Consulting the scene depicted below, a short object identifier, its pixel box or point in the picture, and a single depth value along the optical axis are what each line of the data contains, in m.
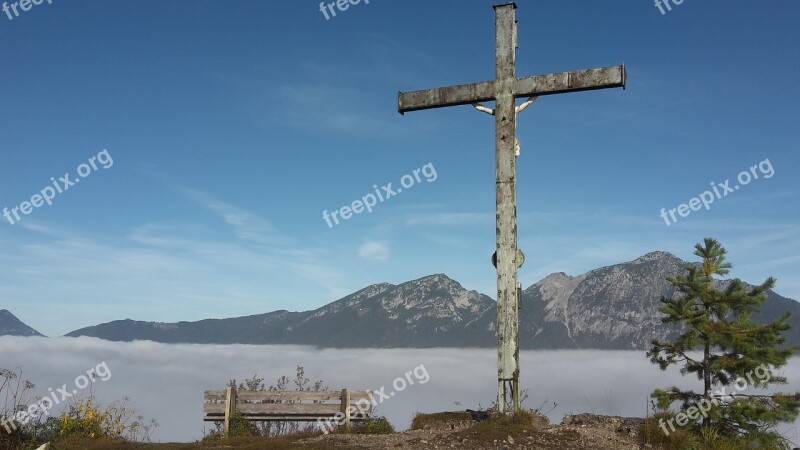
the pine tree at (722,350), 13.84
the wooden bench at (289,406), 18.67
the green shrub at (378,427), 17.59
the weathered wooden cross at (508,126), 13.98
